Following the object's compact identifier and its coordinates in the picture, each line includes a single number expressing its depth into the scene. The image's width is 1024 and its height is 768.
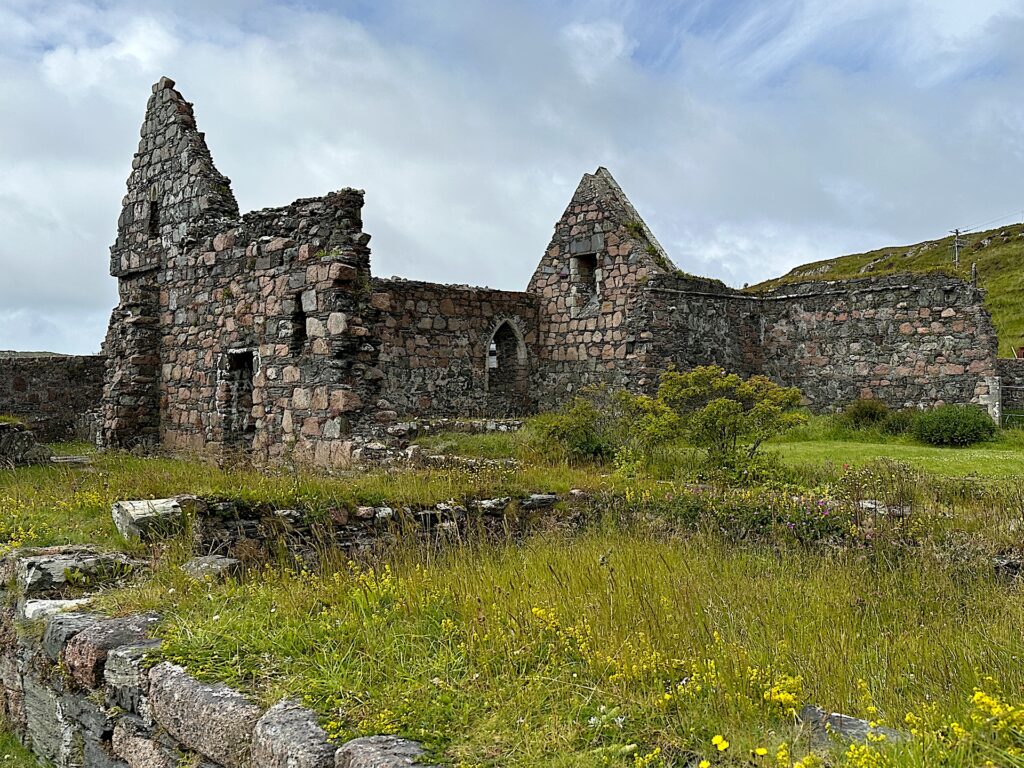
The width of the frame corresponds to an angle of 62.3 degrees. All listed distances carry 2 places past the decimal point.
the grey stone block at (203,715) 3.54
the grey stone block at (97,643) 4.51
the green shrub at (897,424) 16.30
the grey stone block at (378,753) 3.00
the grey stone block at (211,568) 5.45
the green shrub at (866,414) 16.84
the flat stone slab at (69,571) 5.56
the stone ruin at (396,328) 11.58
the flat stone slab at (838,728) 2.98
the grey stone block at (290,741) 3.16
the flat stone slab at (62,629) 4.81
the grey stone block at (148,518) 6.51
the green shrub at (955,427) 14.91
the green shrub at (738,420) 10.37
